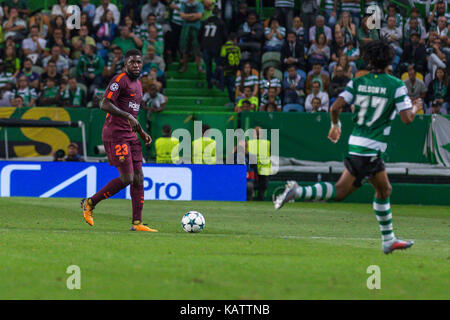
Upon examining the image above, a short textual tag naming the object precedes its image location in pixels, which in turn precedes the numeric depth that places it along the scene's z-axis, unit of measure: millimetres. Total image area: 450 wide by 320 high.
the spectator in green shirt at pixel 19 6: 25125
